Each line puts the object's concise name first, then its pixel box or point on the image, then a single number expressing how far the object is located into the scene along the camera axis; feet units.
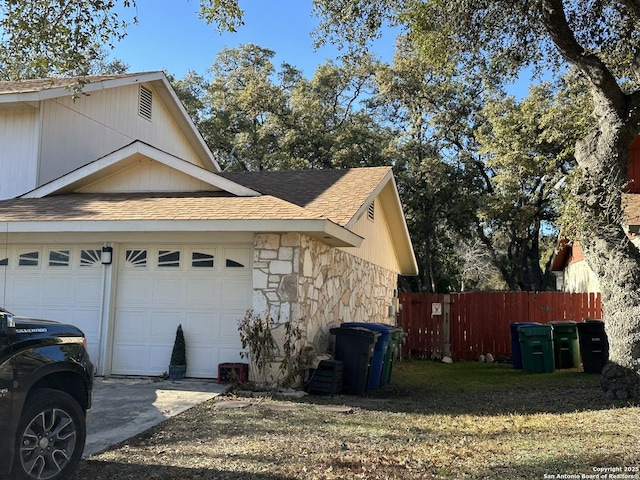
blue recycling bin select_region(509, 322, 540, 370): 48.32
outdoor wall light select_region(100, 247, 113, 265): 33.81
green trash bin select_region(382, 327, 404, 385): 36.76
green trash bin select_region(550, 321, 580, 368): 46.03
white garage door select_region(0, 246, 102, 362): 34.50
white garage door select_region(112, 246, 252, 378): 33.01
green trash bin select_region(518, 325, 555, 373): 44.55
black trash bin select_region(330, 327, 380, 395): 32.86
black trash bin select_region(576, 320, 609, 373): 41.24
